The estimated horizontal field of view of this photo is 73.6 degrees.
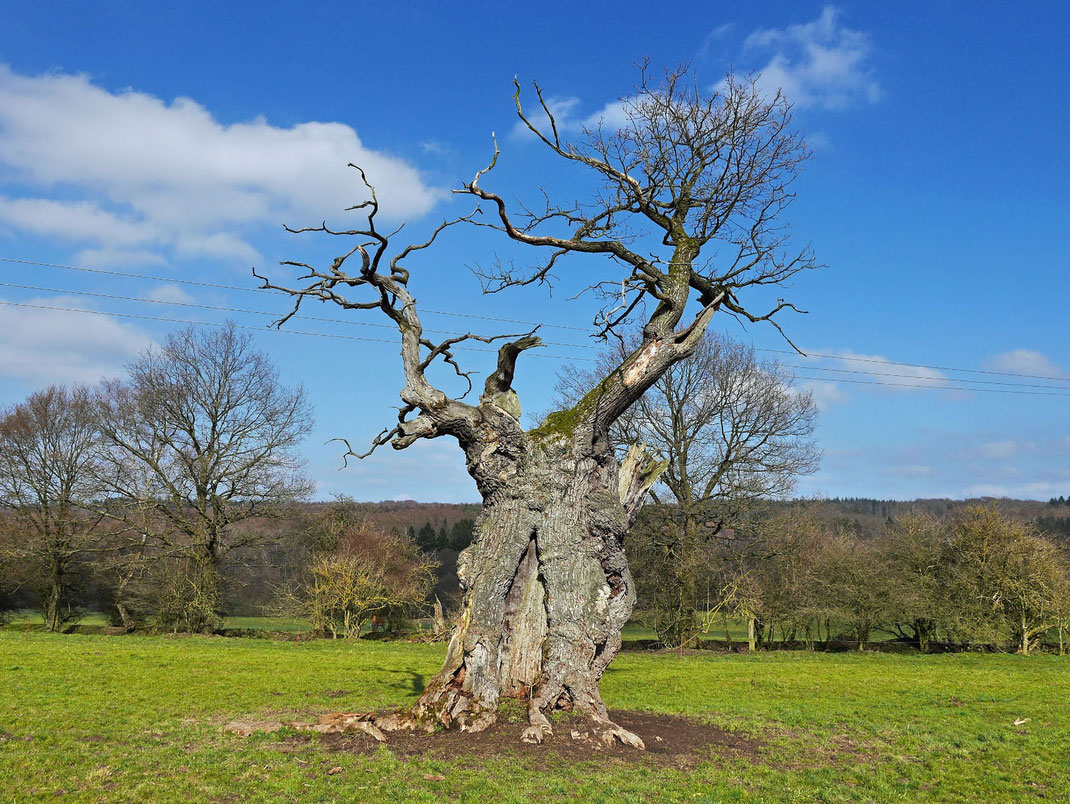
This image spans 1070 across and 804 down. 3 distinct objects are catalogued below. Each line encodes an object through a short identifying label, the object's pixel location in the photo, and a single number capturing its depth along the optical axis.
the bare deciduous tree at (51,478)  30.34
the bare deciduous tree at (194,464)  28.41
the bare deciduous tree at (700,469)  25.69
